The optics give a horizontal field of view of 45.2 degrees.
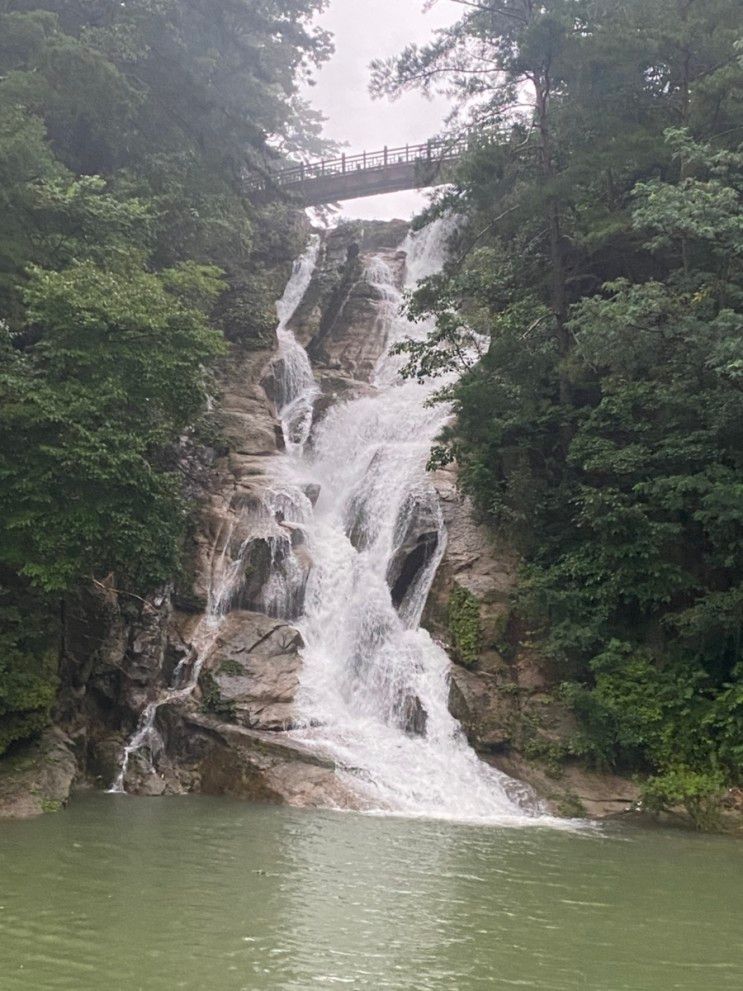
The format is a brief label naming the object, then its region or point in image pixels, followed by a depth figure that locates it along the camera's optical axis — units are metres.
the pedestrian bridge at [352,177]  38.72
